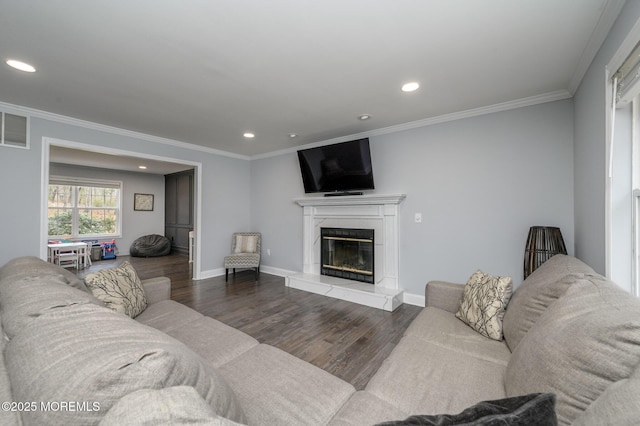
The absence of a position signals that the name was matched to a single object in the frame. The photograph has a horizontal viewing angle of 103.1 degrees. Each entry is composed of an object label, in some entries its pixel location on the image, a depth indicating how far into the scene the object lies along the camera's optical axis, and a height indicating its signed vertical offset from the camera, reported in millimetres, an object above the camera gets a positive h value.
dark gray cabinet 7094 +116
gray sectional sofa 523 -422
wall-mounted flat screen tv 3641 +717
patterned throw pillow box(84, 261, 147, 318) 1708 -540
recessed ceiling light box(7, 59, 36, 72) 2084 +1231
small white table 5281 -914
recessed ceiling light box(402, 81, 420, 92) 2422 +1243
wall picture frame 7453 +315
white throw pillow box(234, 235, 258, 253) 5070 -597
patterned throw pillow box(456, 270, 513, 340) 1649 -615
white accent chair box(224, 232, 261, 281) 4687 -767
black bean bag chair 6949 -930
